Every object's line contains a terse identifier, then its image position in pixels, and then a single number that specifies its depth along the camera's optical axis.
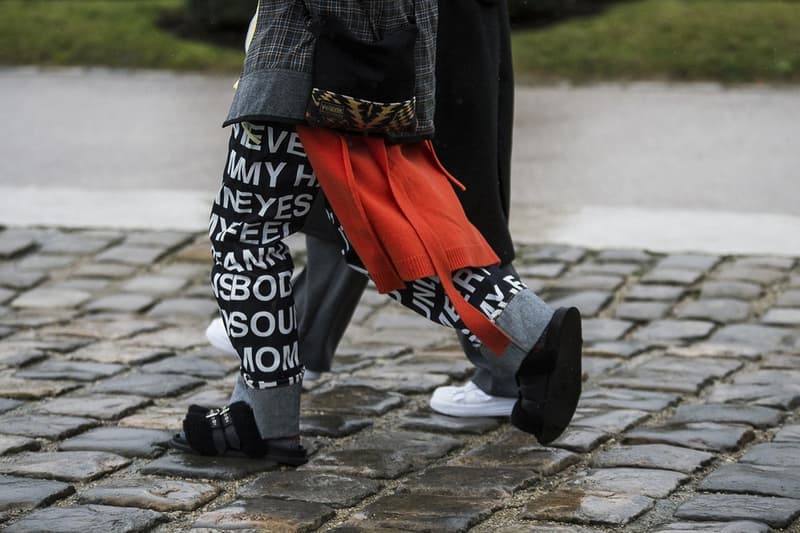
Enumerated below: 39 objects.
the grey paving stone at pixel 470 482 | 7.13
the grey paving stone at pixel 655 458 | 7.50
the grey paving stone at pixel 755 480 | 7.00
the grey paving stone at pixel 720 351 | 9.84
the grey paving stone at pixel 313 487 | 7.04
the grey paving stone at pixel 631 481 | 7.10
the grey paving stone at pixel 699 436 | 7.86
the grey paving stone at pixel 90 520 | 6.54
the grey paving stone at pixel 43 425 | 8.11
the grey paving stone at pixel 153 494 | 6.91
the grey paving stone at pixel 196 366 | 9.52
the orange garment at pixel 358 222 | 6.94
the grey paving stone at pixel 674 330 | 10.34
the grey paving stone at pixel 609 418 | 8.23
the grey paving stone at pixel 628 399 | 8.66
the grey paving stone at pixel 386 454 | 7.52
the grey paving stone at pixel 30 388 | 8.90
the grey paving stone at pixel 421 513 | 6.61
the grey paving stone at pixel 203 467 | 7.41
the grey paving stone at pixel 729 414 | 8.29
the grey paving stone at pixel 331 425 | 8.20
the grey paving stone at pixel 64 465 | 7.35
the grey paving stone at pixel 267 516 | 6.61
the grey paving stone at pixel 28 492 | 6.86
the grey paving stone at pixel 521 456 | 7.55
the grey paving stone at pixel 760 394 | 8.67
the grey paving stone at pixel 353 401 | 8.66
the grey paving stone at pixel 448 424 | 8.27
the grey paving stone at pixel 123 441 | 7.80
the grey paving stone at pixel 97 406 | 8.52
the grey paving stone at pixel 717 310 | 10.80
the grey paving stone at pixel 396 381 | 9.15
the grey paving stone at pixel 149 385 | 9.01
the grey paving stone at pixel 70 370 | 9.34
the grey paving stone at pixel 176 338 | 10.27
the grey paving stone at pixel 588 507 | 6.68
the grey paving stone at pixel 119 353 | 9.82
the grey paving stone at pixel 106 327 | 10.53
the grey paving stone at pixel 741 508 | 6.59
